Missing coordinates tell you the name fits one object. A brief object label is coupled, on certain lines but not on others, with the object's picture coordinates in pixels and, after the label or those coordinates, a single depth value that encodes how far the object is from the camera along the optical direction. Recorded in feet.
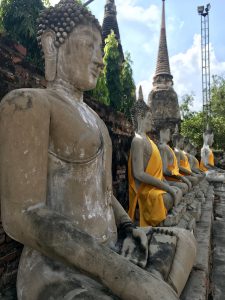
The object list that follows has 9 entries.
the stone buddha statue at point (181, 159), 14.63
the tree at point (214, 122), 53.38
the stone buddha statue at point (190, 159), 19.33
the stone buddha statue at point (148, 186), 7.89
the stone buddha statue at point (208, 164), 24.79
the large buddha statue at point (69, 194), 3.01
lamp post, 60.69
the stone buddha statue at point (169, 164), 11.21
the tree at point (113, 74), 17.27
